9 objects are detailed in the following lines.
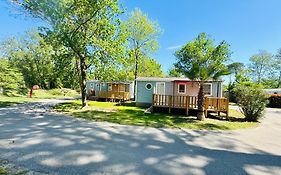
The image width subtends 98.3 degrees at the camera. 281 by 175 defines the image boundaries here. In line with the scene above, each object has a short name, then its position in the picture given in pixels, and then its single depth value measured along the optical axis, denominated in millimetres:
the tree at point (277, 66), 29029
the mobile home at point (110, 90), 14841
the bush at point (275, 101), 15521
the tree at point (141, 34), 16638
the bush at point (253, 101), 7479
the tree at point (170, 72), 29871
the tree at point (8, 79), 15118
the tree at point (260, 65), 30942
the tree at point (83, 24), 8323
